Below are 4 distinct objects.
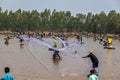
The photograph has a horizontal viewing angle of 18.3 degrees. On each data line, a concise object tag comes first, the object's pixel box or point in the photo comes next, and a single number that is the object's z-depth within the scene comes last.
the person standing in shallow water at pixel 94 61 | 20.86
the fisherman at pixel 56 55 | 32.31
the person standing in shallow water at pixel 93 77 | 14.43
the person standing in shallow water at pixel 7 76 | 13.50
